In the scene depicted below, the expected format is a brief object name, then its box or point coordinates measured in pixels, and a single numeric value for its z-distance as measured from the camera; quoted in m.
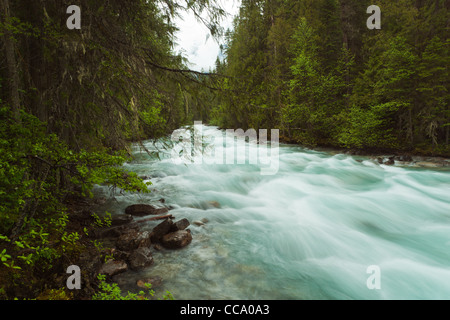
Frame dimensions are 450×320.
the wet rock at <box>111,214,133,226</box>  4.64
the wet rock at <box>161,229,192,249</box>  4.08
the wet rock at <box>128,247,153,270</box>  3.45
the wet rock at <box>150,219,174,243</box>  4.19
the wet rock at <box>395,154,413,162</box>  10.78
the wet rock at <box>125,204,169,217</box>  5.28
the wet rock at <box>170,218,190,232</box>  4.52
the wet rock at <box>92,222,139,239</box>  4.05
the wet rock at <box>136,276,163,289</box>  3.12
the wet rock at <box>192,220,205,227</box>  5.11
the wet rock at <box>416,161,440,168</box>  9.94
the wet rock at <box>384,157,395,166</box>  10.71
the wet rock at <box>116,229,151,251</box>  3.80
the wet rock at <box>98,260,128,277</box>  3.17
